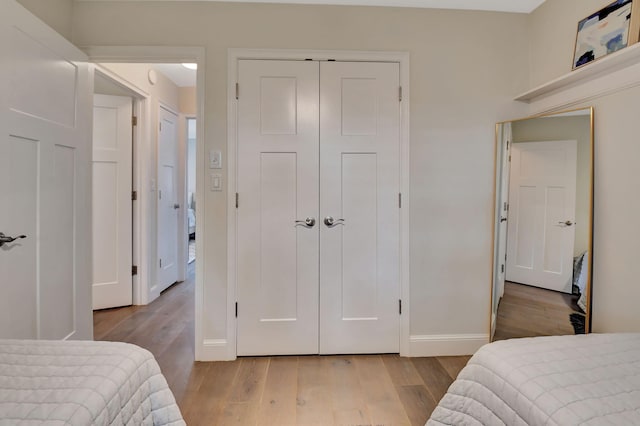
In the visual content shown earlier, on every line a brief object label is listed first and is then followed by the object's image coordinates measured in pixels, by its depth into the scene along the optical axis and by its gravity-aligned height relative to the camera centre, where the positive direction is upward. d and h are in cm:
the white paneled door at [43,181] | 149 +10
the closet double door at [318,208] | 220 -4
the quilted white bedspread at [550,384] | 82 -51
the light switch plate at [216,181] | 218 +13
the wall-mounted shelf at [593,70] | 154 +73
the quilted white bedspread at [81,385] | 75 -49
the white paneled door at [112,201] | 313 -1
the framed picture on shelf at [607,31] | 160 +93
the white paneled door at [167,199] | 355 +1
